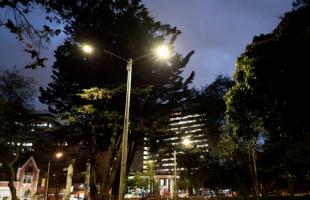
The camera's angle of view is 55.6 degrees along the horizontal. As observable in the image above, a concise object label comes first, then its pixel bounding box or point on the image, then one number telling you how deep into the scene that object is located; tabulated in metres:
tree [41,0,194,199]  19.70
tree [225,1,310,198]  11.20
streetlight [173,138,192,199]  24.91
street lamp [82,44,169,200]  11.27
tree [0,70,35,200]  27.89
